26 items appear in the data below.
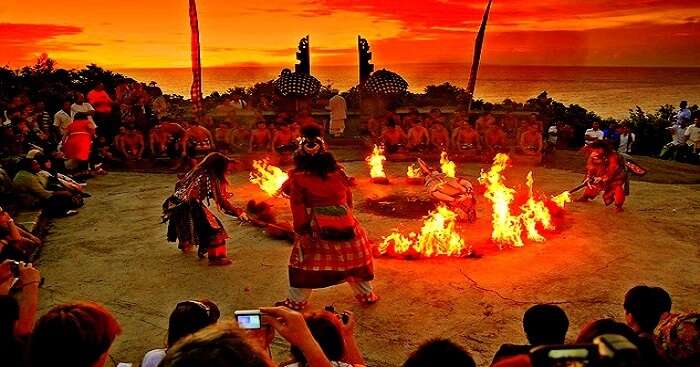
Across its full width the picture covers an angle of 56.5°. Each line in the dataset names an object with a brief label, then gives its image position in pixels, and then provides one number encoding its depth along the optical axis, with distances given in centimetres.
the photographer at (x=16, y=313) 302
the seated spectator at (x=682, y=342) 309
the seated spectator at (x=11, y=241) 677
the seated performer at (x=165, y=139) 1512
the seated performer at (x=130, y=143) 1491
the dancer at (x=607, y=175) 1031
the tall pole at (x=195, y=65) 1850
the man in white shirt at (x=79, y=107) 1449
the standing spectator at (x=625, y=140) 1616
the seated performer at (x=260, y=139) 1595
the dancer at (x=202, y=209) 770
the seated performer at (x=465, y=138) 1559
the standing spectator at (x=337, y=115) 1809
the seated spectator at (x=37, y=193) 995
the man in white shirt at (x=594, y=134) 1564
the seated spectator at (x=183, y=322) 327
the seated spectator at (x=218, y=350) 156
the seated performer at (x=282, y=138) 1561
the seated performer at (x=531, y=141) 1503
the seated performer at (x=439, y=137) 1575
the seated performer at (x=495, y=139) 1566
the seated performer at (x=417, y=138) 1569
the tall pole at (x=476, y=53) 1920
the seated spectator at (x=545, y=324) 337
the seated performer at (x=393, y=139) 1562
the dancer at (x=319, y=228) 618
